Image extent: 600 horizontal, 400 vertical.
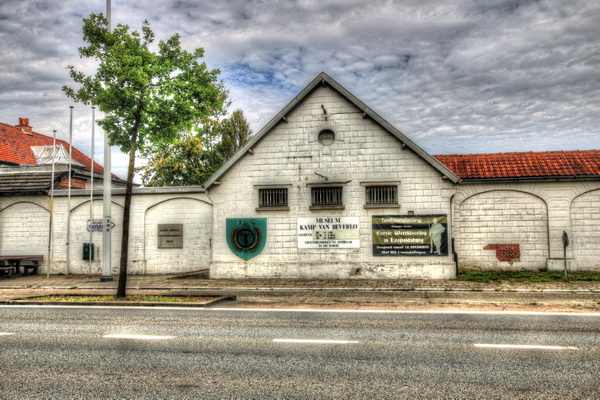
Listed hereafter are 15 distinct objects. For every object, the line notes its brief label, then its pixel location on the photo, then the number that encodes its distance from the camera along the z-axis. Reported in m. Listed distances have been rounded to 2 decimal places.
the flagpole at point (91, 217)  19.92
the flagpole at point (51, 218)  20.62
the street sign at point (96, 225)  20.11
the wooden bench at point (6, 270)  19.63
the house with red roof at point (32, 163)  21.62
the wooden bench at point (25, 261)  20.23
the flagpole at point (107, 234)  17.84
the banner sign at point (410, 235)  17.17
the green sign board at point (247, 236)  18.23
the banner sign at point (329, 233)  17.69
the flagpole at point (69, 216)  20.02
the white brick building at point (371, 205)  17.44
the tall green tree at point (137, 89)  13.79
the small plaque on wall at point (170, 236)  19.92
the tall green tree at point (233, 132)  36.69
